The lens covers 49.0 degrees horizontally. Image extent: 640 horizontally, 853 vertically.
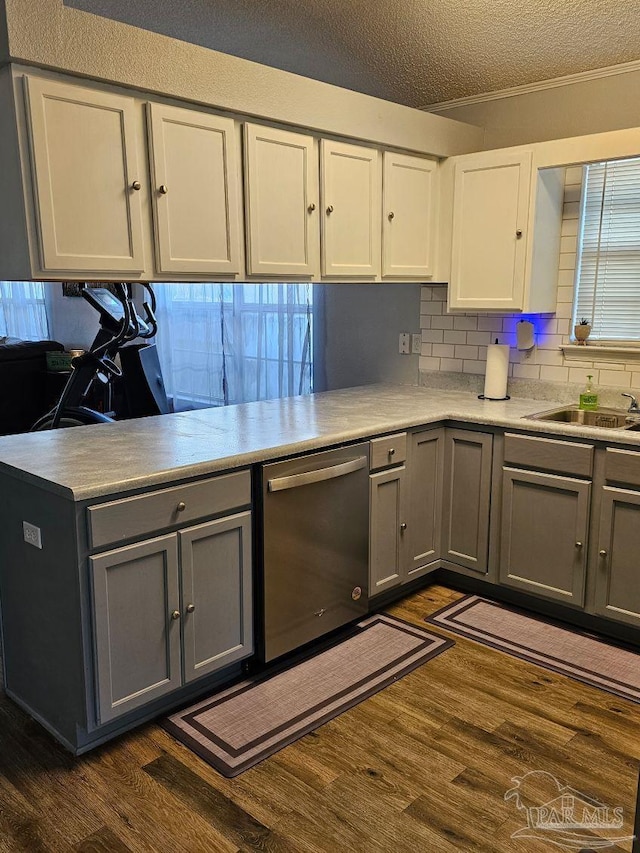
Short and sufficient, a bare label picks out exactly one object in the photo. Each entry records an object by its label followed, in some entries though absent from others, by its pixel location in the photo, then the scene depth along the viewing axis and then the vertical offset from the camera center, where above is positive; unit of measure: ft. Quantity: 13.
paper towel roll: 11.27 -1.18
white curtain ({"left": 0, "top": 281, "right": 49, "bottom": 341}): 26.21 -0.58
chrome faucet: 10.09 -1.53
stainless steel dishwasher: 8.23 -3.04
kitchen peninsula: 6.79 -2.66
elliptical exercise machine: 11.99 -1.16
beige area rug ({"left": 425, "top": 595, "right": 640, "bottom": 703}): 8.62 -4.55
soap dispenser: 10.57 -1.52
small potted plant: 10.80 -0.51
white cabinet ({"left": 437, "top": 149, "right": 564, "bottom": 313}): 10.52 +1.02
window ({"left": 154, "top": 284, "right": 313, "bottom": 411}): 16.39 -1.16
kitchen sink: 10.23 -1.75
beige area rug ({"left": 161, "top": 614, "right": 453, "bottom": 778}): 7.25 -4.54
